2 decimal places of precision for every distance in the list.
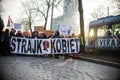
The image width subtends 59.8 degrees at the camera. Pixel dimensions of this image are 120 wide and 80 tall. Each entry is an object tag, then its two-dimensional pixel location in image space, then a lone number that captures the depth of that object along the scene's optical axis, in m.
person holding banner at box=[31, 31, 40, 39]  7.34
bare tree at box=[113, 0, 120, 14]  14.87
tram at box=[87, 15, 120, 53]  7.88
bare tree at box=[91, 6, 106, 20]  24.55
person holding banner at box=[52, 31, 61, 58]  7.36
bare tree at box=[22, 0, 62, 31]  16.77
